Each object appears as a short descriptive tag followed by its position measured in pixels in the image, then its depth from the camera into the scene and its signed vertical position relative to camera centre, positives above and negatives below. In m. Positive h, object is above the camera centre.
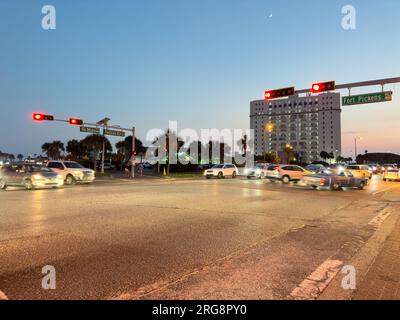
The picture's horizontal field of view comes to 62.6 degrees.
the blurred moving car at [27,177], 20.25 -0.99
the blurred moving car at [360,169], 34.75 -1.12
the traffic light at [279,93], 19.53 +4.00
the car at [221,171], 36.81 -1.33
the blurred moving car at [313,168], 34.92 -0.98
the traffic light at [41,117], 31.91 +4.28
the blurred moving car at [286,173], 28.75 -1.22
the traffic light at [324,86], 18.06 +4.00
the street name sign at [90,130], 36.86 +3.55
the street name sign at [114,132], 36.91 +3.23
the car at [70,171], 24.53 -0.79
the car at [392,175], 35.81 -1.81
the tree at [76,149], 100.02 +3.52
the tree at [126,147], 83.00 +3.49
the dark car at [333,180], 21.23 -1.40
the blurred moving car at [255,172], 36.41 -1.42
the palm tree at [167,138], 47.02 +3.26
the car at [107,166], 69.89 -1.25
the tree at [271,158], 83.38 +0.31
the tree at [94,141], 57.31 +3.39
